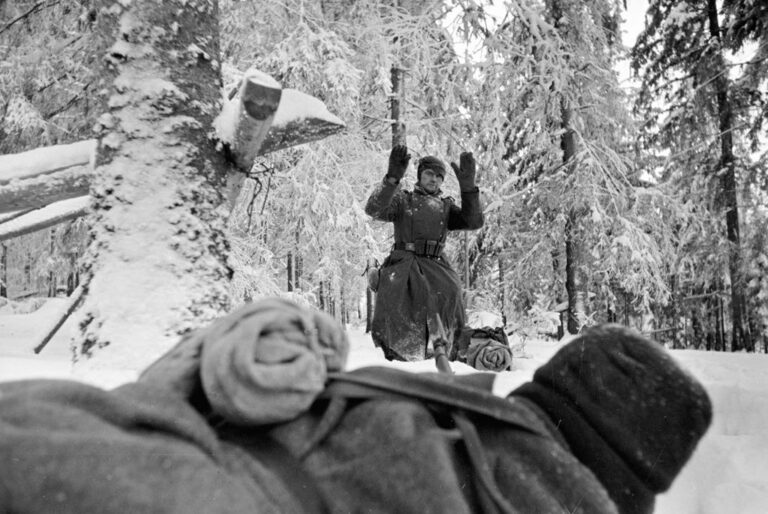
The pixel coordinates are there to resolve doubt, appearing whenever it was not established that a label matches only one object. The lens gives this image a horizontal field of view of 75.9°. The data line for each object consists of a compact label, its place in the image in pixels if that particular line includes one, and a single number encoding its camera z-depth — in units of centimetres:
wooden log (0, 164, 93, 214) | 269
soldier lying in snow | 70
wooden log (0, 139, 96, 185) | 270
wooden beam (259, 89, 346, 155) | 299
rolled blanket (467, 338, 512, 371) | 410
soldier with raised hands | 479
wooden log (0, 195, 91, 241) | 315
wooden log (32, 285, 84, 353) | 352
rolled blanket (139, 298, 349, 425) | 85
